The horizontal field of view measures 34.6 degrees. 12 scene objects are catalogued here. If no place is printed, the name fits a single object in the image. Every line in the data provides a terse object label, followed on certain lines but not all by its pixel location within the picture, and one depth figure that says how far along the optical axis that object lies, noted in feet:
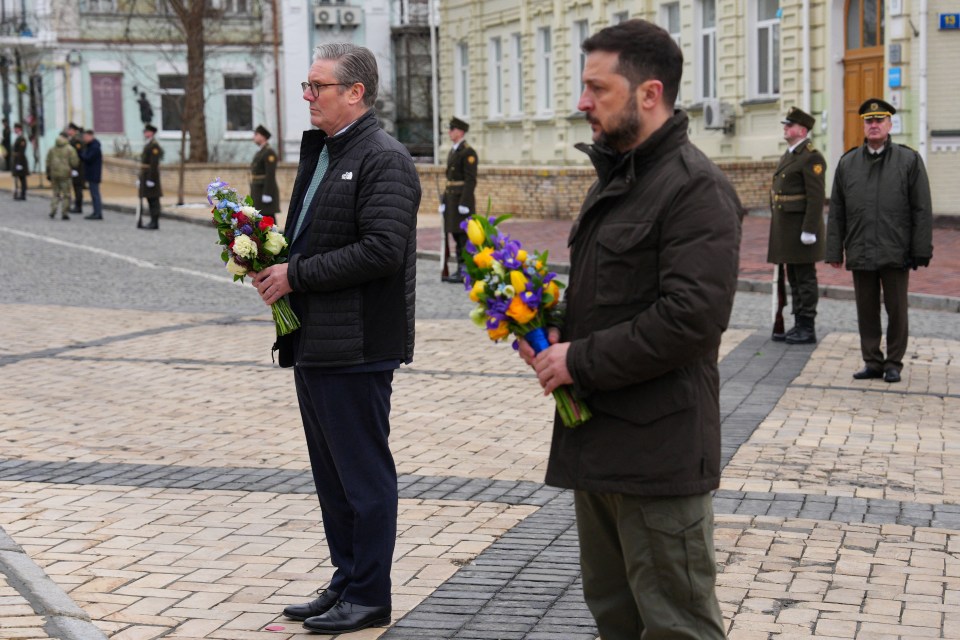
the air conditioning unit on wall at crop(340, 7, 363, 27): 170.09
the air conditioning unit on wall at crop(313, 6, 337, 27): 169.17
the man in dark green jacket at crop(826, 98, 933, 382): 35.76
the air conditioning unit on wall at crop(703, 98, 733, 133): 92.84
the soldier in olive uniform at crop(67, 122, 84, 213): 105.29
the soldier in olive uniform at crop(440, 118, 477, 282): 59.62
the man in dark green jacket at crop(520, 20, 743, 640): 11.76
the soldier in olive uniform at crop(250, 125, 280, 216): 75.31
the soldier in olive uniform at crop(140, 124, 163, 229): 92.43
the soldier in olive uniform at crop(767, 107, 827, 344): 42.04
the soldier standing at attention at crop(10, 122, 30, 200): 123.44
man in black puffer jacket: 16.20
